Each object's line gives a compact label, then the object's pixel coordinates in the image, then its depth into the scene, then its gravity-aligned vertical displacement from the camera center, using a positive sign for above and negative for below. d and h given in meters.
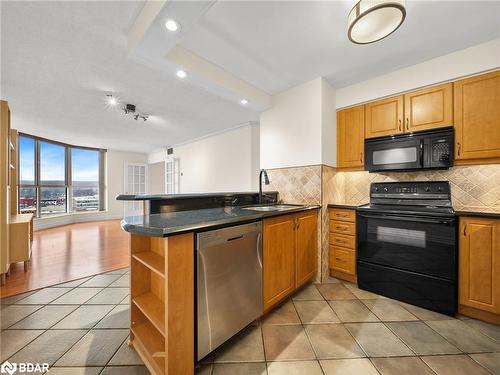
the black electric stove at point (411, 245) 1.84 -0.61
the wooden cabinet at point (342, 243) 2.45 -0.73
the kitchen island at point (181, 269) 1.08 -0.60
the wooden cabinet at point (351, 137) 2.62 +0.66
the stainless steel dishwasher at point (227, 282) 1.22 -0.66
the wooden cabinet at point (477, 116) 1.88 +0.67
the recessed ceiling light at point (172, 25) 1.52 +1.25
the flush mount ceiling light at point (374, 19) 1.15 +1.07
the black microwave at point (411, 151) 2.07 +0.39
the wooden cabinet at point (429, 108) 2.09 +0.85
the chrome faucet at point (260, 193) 2.70 -0.10
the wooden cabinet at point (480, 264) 1.69 -0.68
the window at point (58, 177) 5.20 +0.30
